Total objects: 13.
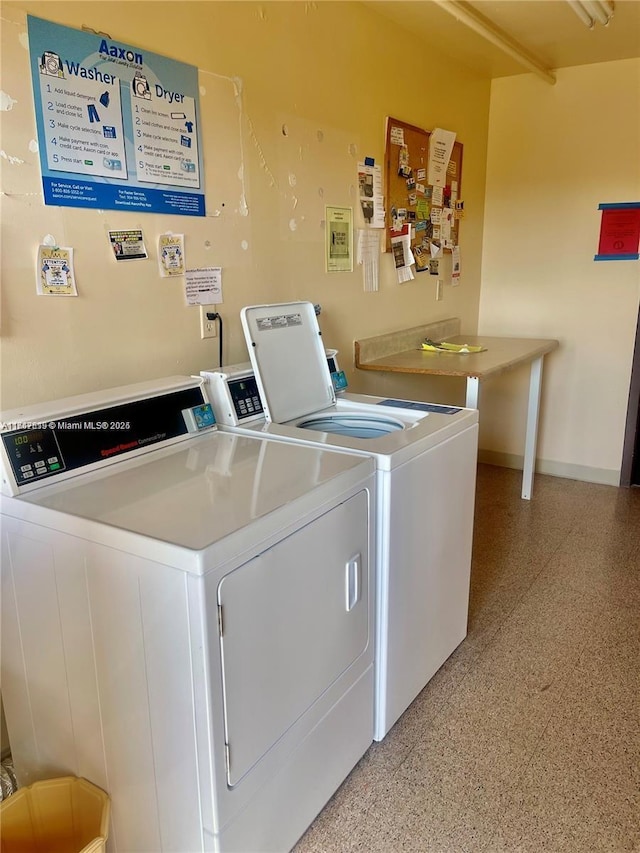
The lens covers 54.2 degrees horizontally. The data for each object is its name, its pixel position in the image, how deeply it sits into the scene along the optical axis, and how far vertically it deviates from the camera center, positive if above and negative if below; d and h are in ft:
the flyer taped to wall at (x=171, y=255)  6.48 +0.07
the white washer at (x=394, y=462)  5.79 -1.94
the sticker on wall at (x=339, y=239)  8.83 +0.30
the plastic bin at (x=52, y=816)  4.73 -4.12
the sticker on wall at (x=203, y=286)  6.89 -0.26
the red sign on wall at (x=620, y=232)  11.90 +0.49
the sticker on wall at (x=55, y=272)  5.45 -0.08
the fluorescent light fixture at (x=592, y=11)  8.11 +3.20
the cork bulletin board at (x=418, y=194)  9.90 +1.11
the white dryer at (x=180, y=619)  3.97 -2.41
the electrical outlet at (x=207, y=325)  7.13 -0.70
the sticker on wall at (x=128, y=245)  6.00 +0.16
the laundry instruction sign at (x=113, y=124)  5.29 +1.24
